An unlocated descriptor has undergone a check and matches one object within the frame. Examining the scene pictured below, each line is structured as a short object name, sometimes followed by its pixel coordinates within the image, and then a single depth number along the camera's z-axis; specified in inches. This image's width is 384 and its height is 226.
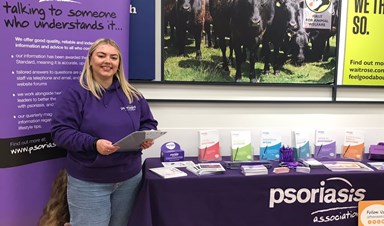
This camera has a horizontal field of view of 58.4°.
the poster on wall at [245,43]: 92.0
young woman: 63.4
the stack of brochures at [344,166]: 83.3
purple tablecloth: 76.2
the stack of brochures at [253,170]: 78.8
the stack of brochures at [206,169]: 78.8
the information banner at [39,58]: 69.4
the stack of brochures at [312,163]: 84.7
